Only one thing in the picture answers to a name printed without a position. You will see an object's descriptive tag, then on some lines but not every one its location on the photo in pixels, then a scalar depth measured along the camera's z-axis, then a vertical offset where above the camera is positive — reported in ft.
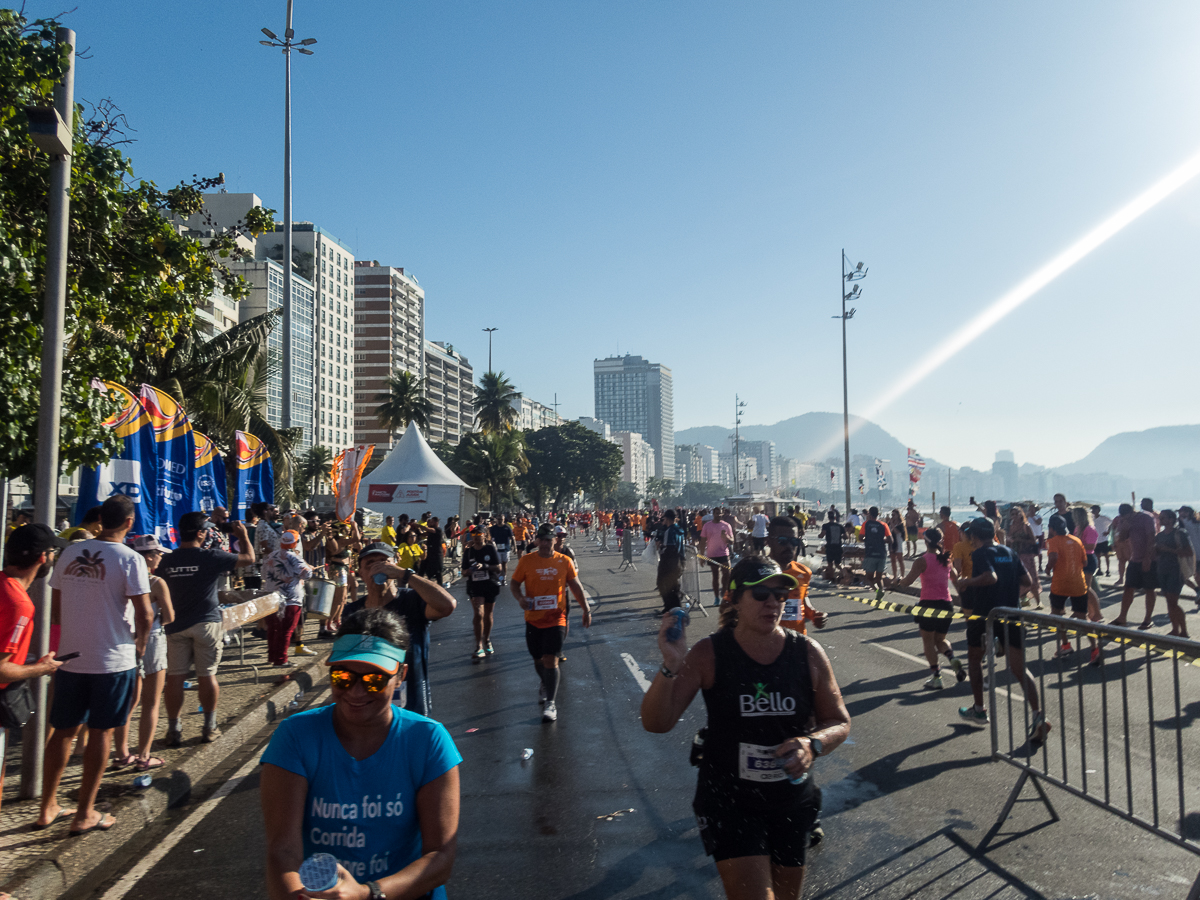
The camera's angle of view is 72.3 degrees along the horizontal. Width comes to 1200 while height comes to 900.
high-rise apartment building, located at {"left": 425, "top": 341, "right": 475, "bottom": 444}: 451.94 +60.13
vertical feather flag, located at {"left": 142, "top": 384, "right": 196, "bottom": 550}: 29.68 +1.29
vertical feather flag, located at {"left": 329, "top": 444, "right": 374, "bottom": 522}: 53.83 +1.16
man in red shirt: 13.99 -1.85
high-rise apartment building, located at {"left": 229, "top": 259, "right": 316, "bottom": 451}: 285.84 +60.06
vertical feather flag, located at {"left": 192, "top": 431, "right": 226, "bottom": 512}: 34.65 +0.83
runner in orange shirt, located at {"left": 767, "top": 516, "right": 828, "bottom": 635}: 20.98 -1.98
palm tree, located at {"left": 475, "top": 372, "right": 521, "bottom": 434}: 252.01 +28.36
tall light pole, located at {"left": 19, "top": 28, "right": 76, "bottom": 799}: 17.19 +3.05
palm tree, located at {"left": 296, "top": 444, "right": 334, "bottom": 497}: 234.72 +9.40
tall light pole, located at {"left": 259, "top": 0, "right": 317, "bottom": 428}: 65.67 +25.64
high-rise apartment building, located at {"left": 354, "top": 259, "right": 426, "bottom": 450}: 392.68 +76.30
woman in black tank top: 9.55 -2.82
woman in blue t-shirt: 7.53 -2.68
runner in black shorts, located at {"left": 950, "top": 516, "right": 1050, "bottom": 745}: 23.04 -2.69
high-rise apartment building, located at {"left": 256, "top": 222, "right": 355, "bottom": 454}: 340.18 +77.62
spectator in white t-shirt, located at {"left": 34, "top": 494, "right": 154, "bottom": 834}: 15.56 -2.90
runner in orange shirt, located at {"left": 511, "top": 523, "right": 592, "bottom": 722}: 25.14 -3.33
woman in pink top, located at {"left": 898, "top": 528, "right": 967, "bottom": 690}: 27.71 -3.73
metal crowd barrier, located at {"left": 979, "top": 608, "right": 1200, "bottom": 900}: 12.50 -5.92
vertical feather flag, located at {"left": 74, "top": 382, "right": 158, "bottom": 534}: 25.96 +0.84
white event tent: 91.97 +1.06
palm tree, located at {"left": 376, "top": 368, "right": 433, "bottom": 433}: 229.25 +24.99
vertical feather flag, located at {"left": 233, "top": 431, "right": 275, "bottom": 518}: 44.11 +1.28
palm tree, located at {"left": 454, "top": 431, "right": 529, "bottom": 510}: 202.69 +7.66
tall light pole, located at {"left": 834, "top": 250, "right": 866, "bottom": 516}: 132.67 +32.22
